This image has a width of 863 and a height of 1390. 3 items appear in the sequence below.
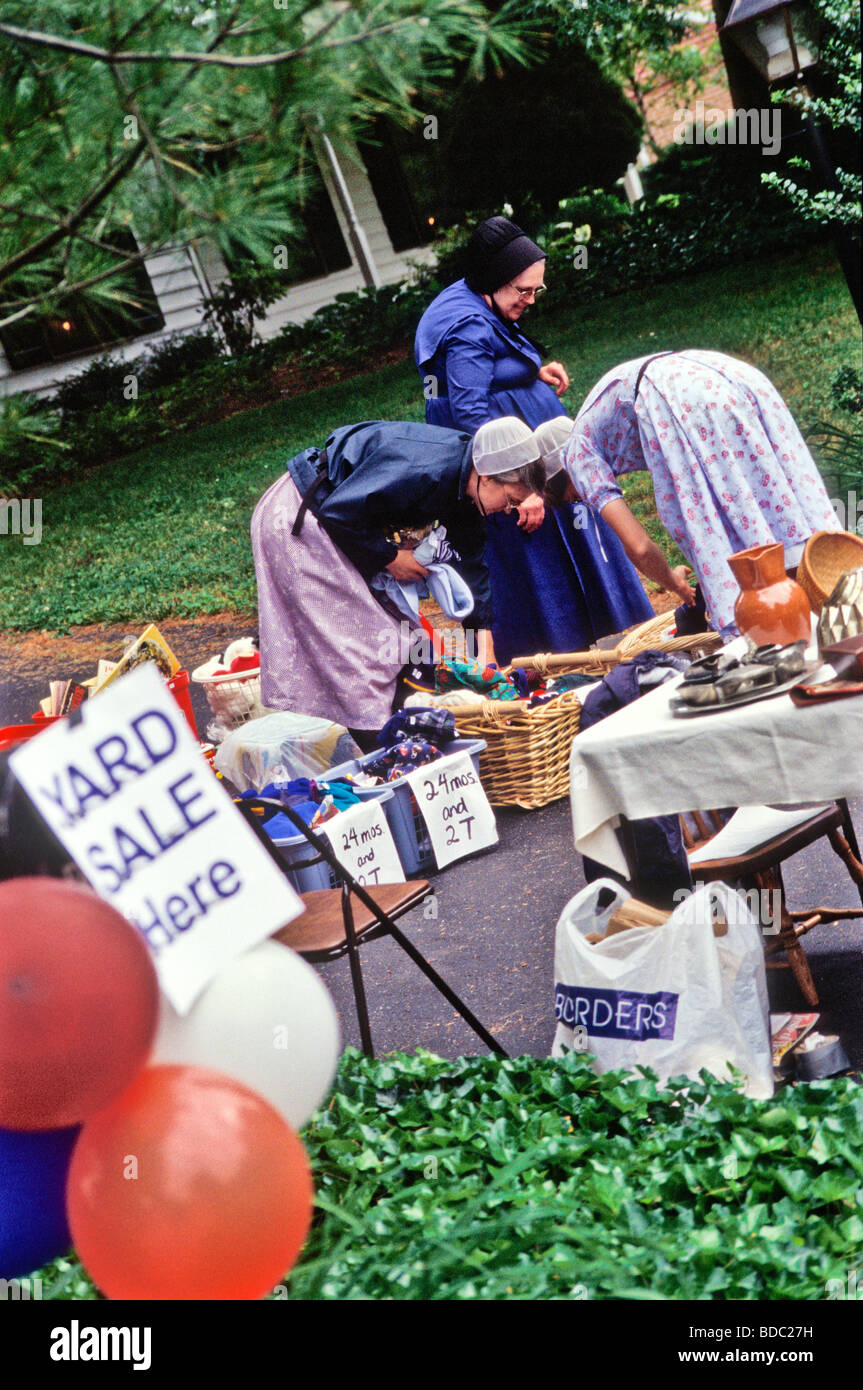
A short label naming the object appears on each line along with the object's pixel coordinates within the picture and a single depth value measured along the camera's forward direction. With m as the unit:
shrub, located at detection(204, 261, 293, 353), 13.65
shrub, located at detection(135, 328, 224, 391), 13.94
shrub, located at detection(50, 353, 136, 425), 13.79
